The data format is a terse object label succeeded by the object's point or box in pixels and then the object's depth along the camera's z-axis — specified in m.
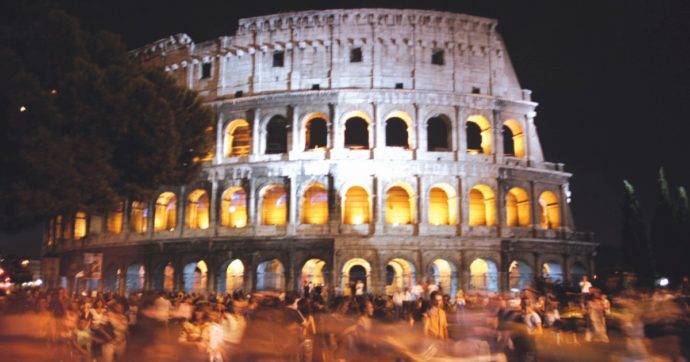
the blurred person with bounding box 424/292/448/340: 11.47
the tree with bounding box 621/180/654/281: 34.61
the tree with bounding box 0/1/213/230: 17.31
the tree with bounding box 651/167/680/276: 34.88
